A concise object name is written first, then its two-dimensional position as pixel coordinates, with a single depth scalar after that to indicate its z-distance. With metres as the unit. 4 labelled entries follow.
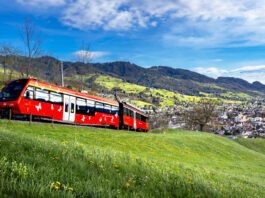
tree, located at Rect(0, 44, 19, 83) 79.30
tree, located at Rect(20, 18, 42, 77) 57.52
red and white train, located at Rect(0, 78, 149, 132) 27.05
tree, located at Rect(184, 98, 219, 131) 91.81
